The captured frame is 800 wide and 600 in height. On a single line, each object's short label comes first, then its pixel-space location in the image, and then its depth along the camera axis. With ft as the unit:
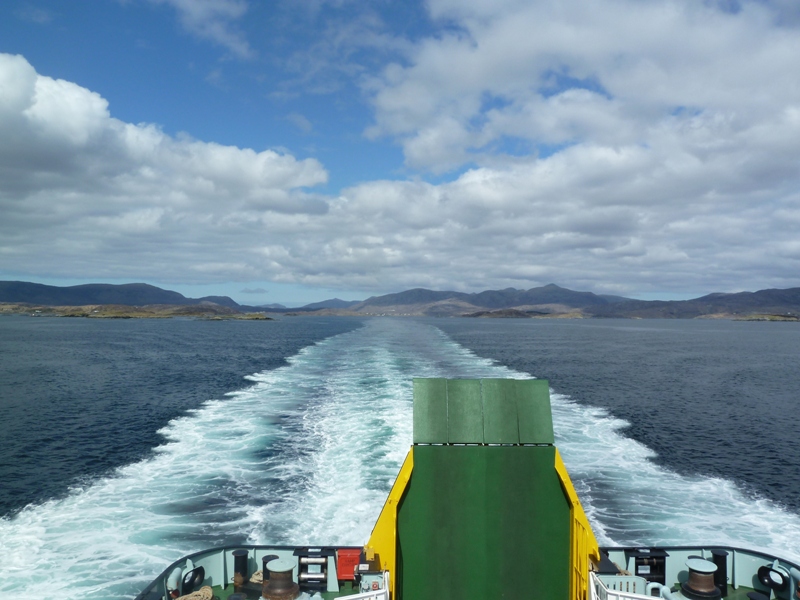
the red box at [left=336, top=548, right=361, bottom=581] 39.93
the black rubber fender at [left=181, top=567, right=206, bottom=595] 40.14
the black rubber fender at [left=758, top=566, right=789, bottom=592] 41.55
